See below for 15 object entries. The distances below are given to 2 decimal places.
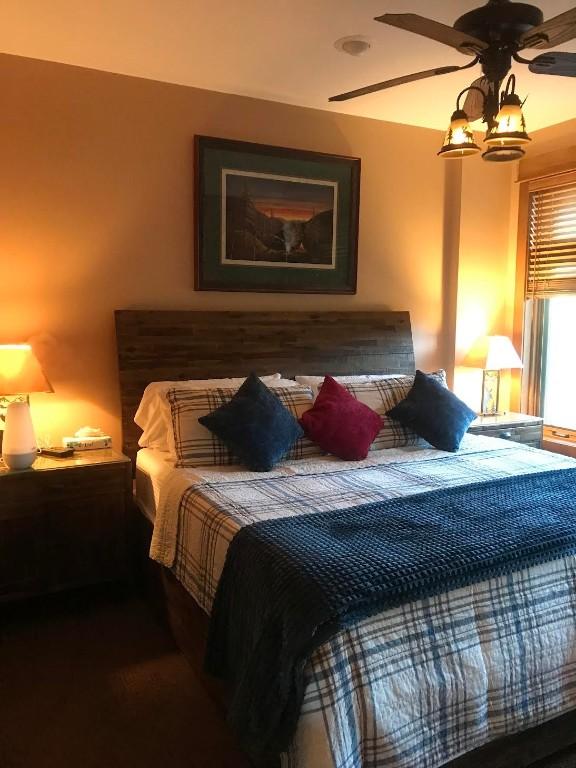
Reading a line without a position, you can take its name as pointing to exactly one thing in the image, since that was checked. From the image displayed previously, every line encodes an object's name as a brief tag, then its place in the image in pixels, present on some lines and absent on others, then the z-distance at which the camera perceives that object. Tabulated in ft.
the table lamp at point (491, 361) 13.78
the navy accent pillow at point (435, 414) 10.74
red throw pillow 10.00
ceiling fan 6.25
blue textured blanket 5.13
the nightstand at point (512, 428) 13.08
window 13.48
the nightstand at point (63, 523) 8.94
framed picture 11.55
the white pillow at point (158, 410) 10.26
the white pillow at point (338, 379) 11.60
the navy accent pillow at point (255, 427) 9.25
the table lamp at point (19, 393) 9.05
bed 5.08
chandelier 6.95
